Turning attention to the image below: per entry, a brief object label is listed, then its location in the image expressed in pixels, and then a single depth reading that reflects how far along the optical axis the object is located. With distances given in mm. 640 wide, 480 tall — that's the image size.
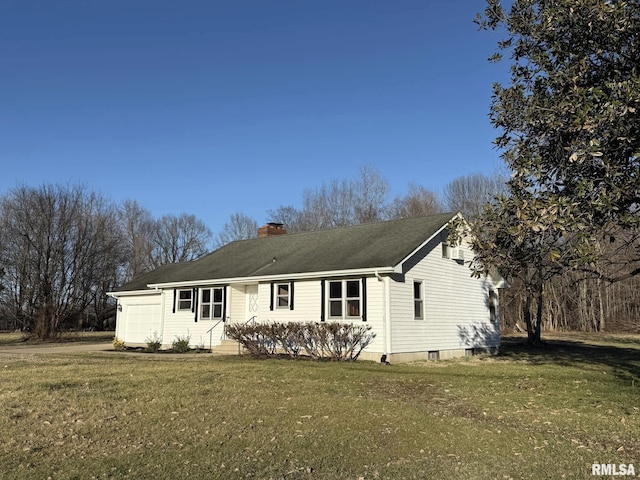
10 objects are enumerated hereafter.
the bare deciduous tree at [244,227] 54062
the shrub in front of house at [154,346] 20584
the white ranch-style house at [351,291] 15727
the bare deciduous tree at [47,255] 33938
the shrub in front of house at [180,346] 19516
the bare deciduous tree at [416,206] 41019
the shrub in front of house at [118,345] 22019
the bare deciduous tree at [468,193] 39562
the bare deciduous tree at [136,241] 52062
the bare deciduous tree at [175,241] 55219
